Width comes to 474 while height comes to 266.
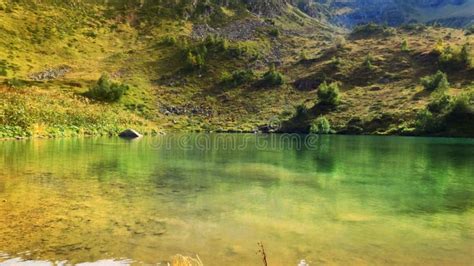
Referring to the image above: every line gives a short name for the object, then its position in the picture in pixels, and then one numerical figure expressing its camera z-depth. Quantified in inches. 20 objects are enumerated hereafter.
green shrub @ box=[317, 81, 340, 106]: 3764.8
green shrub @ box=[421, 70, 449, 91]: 3590.6
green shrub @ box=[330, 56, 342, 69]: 4524.1
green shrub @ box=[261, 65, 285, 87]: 4387.3
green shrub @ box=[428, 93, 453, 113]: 3134.8
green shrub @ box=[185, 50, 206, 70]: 4739.2
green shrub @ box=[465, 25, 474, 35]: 5210.6
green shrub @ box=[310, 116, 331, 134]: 3388.3
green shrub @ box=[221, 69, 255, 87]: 4485.7
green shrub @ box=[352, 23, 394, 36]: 5699.3
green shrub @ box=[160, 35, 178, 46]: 5246.1
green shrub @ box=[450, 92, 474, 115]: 3029.0
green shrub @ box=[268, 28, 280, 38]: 5818.9
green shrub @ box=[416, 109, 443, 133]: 3070.9
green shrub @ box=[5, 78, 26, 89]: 2864.2
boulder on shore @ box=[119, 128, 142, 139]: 2573.1
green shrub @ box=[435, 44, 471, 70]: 4025.6
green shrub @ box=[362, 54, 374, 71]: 4402.1
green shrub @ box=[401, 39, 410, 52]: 4712.1
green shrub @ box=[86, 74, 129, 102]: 3395.7
